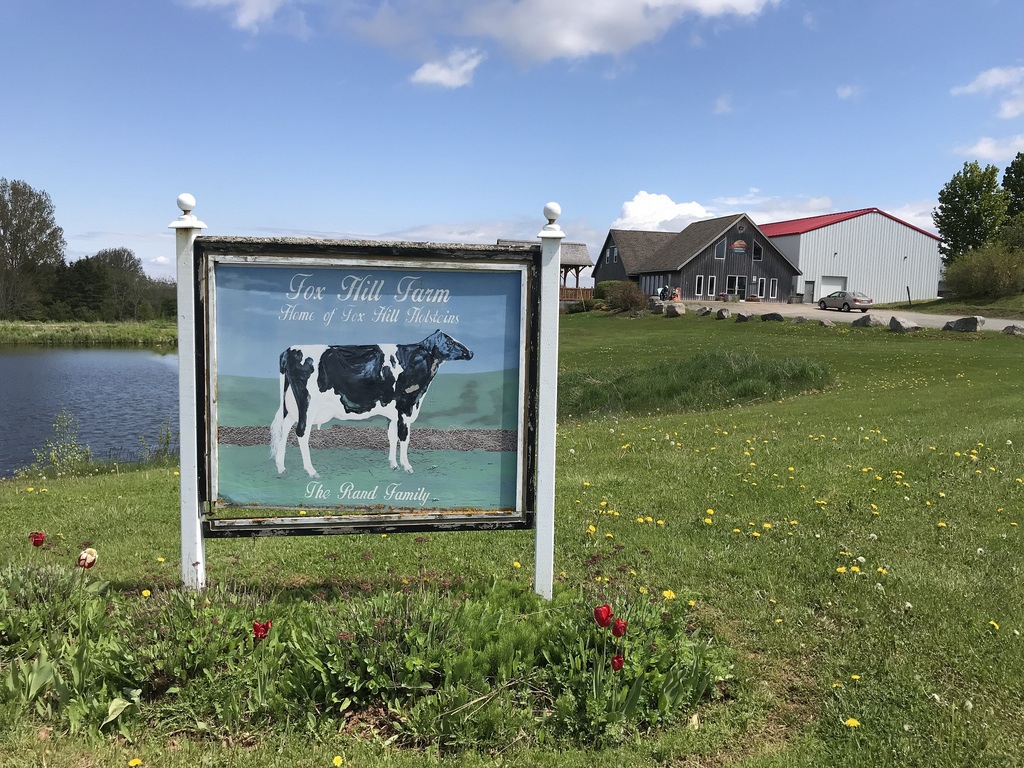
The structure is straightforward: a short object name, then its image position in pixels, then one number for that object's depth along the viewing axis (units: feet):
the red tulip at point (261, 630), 11.64
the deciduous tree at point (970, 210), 200.64
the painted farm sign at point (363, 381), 14.53
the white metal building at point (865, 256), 196.24
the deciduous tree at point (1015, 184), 220.23
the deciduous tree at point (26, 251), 209.26
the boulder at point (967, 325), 99.40
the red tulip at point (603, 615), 11.76
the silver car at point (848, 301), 153.38
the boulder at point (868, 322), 110.17
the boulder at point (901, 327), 102.37
